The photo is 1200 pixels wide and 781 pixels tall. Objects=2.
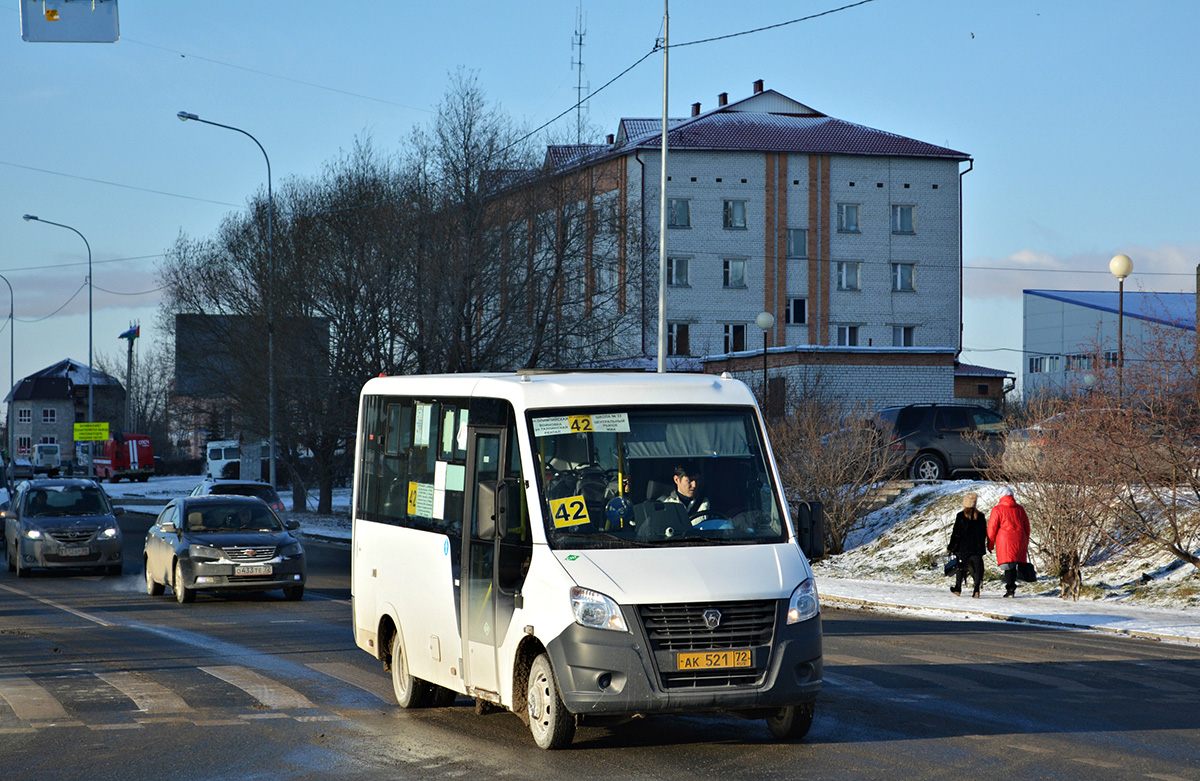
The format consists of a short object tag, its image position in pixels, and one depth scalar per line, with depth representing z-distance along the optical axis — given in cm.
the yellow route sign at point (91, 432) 7219
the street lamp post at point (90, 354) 5559
